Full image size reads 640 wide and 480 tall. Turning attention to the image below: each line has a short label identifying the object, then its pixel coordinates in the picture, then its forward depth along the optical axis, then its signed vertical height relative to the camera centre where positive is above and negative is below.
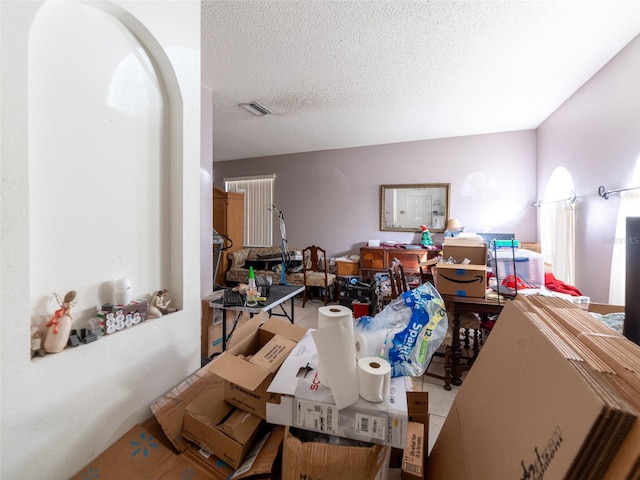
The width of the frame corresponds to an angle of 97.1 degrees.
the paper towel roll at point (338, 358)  0.92 -0.41
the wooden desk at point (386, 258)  4.41 -0.36
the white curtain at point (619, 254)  2.13 -0.14
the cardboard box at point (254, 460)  0.94 -0.79
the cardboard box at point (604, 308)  1.66 -0.43
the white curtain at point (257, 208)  5.92 +0.58
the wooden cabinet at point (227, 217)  5.10 +0.32
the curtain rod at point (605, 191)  2.22 +0.37
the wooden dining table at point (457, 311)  2.22 -0.61
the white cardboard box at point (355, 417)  0.88 -0.58
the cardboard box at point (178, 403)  1.06 -0.69
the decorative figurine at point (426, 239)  4.46 -0.06
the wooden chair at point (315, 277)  4.58 -0.69
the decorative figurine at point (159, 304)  1.18 -0.30
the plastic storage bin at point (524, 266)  2.58 -0.28
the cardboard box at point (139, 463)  0.94 -0.78
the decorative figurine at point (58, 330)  0.86 -0.30
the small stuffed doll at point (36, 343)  0.83 -0.32
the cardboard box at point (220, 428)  0.98 -0.71
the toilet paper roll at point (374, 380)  0.92 -0.48
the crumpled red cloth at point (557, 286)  2.43 -0.45
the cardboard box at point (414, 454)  1.06 -0.87
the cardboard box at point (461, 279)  2.25 -0.36
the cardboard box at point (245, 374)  1.02 -0.51
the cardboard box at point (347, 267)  4.86 -0.55
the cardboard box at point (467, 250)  2.44 -0.13
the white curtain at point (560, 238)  2.97 -0.02
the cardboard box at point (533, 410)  0.51 -0.40
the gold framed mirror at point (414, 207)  4.67 +0.49
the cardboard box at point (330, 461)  0.86 -0.70
